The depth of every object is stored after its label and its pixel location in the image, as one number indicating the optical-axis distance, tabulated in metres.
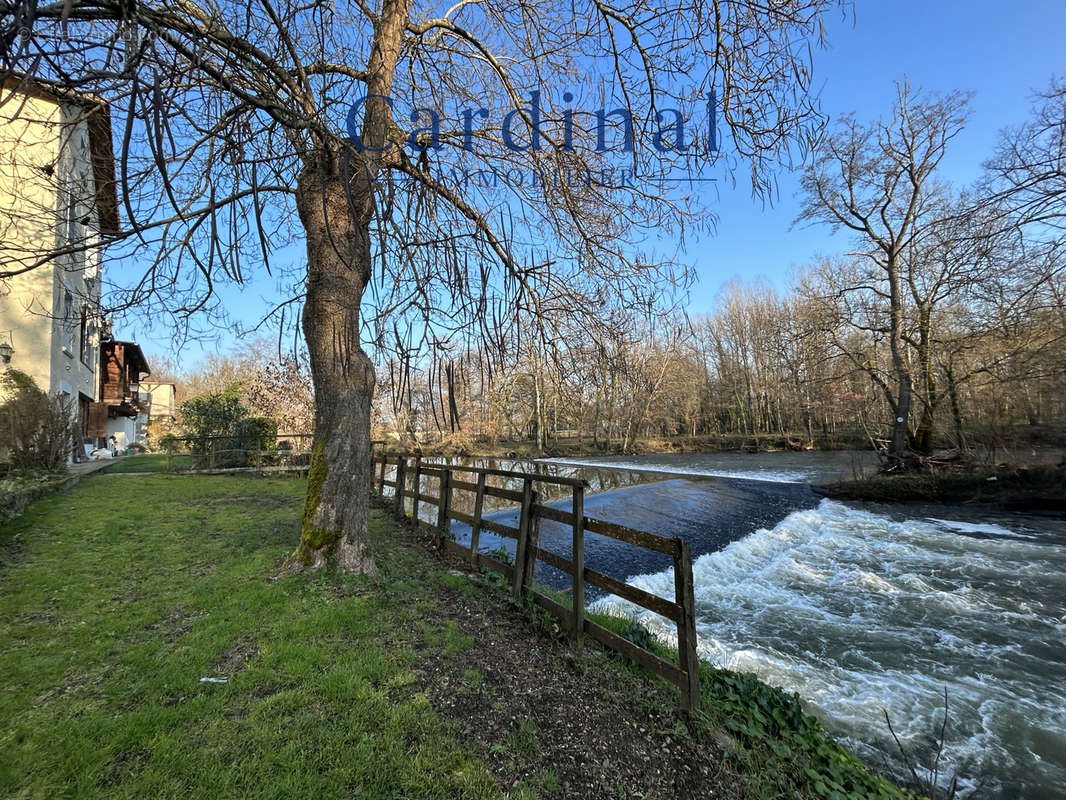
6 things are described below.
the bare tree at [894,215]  15.75
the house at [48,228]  2.79
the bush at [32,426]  9.41
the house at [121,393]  20.25
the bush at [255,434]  16.47
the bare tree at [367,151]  2.05
